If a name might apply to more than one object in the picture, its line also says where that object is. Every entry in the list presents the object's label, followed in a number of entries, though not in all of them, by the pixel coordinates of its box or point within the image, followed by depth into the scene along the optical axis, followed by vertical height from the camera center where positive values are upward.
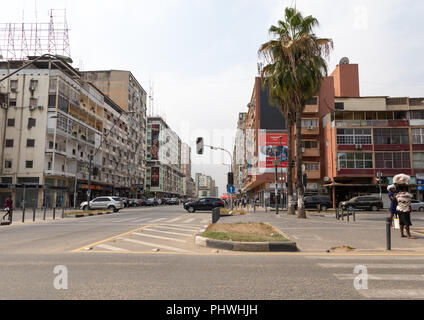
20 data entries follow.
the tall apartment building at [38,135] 43.78 +8.08
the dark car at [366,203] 34.19 -1.01
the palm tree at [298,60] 21.77 +9.29
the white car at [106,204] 36.34 -1.42
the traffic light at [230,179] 25.25 +1.08
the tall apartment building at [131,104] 75.12 +22.27
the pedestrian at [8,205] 19.27 -0.91
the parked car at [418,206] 35.94 -1.35
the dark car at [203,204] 32.66 -1.25
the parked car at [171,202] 76.59 -2.39
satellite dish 57.22 +23.98
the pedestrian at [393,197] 11.22 -0.11
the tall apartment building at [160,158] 112.56 +12.65
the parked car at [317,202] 36.19 -1.00
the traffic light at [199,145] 20.41 +3.03
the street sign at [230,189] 26.21 +0.29
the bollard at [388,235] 8.44 -1.11
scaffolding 49.44 +24.01
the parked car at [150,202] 61.78 -1.97
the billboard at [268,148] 49.33 +6.99
